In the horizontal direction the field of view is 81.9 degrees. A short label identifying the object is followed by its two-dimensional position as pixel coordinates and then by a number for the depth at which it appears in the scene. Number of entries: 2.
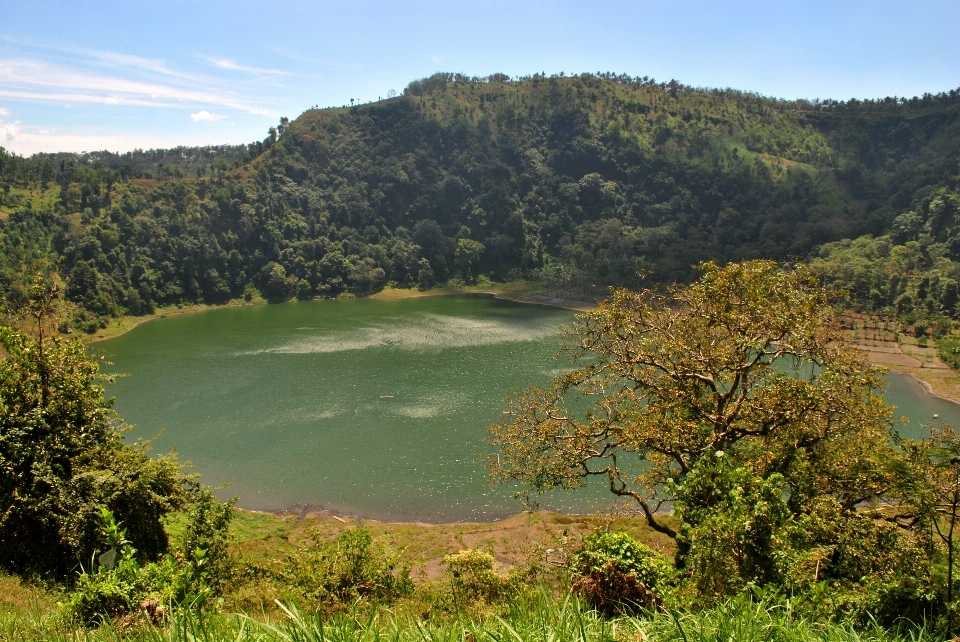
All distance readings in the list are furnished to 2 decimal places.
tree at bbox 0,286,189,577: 12.00
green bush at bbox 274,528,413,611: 11.38
